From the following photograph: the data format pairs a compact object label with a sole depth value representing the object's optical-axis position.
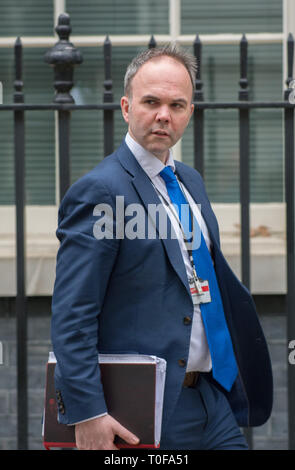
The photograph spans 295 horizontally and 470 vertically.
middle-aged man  4.67
